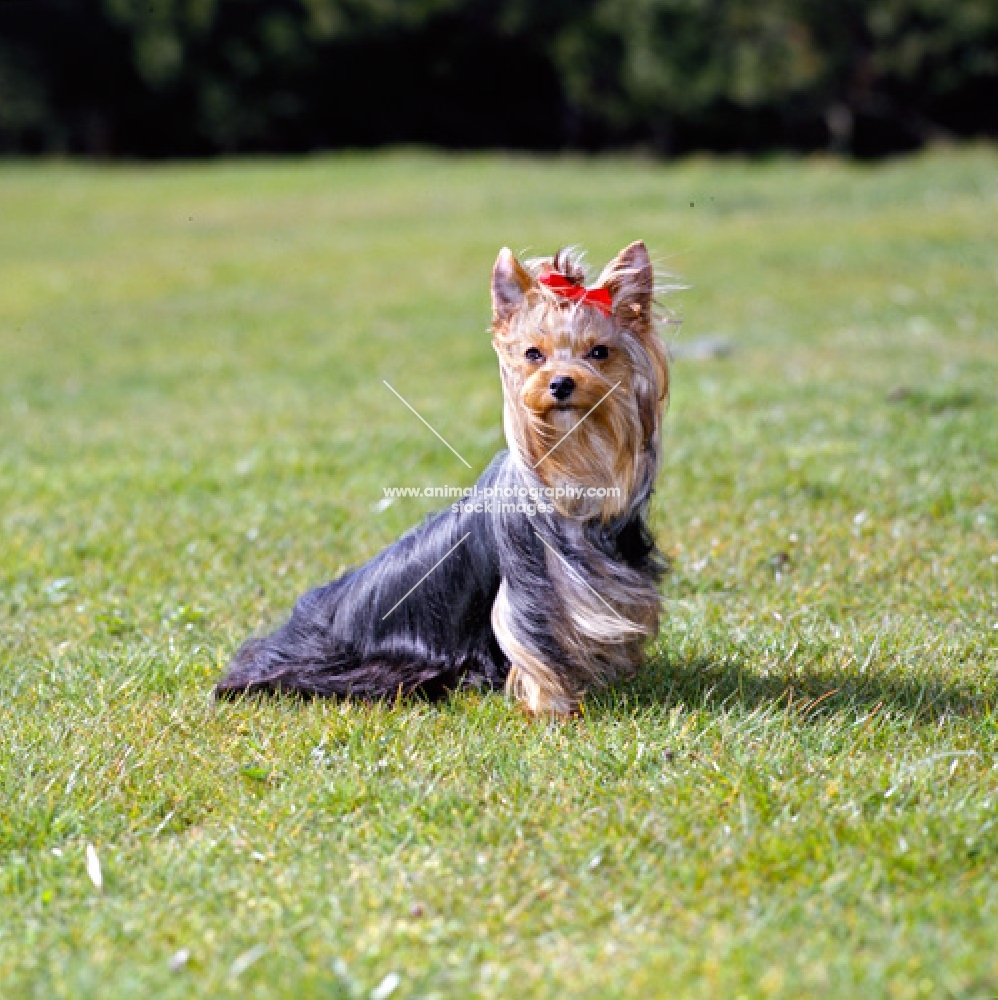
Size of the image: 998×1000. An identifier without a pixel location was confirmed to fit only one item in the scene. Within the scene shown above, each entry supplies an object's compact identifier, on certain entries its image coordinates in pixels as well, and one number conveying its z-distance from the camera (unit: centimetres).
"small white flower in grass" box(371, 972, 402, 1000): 306
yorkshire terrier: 406
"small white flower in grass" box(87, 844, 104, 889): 360
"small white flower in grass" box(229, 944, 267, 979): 316
